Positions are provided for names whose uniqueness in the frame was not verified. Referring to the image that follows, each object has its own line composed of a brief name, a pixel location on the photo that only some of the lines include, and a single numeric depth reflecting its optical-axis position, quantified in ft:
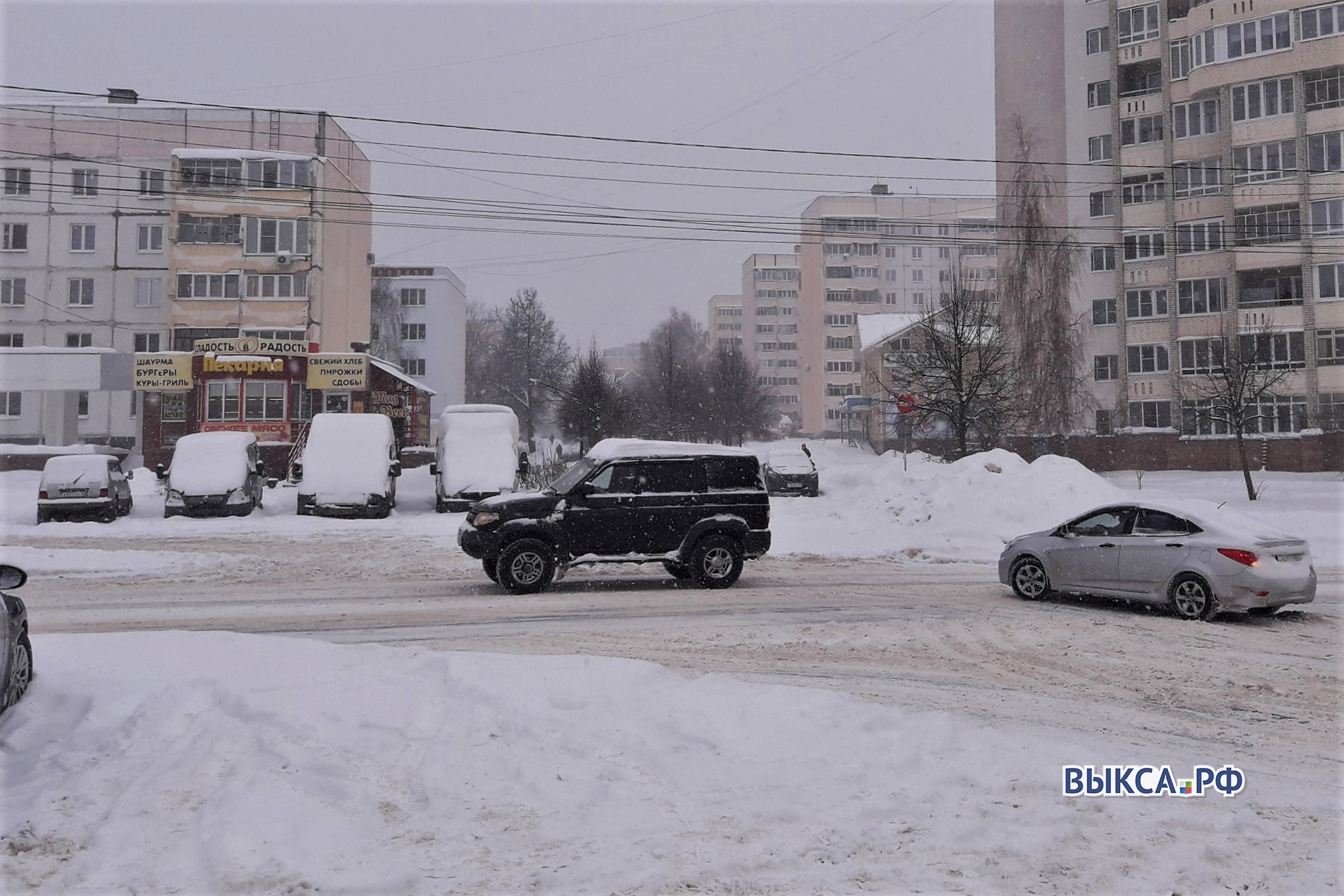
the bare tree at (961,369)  102.94
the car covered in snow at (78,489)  79.36
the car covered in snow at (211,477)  81.87
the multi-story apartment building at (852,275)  334.44
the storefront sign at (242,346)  123.75
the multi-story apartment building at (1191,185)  136.15
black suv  44.42
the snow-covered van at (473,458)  86.69
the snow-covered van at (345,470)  84.28
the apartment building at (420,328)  259.80
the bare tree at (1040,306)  147.33
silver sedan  36.01
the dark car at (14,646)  19.65
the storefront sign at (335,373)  128.16
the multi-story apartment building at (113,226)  171.22
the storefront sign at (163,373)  121.19
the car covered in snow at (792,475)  115.65
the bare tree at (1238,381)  105.19
